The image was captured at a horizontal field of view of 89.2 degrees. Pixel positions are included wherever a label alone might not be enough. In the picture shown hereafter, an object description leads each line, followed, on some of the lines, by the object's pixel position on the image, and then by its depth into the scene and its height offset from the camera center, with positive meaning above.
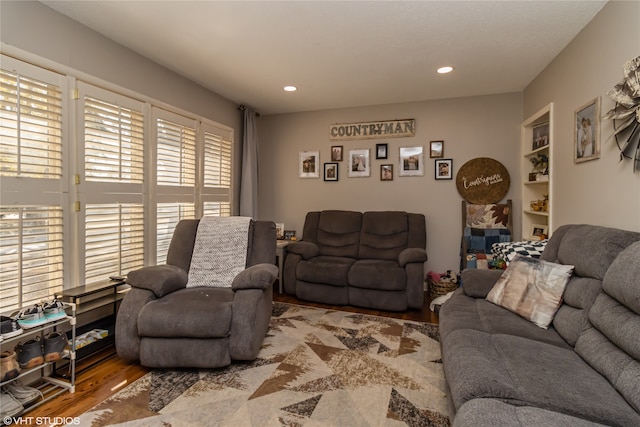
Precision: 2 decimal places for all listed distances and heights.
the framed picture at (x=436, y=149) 4.16 +0.80
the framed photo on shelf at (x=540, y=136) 3.29 +0.79
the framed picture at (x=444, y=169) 4.13 +0.54
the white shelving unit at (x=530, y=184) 3.40 +0.30
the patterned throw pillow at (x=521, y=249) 2.62 -0.32
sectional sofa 1.11 -0.65
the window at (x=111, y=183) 2.50 +0.23
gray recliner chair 2.13 -0.75
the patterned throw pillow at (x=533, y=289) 1.89 -0.48
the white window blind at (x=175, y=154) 3.21 +0.60
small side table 4.10 -0.57
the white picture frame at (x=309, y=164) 4.73 +0.69
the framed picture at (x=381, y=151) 4.39 +0.81
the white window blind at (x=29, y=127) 2.00 +0.55
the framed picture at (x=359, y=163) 4.47 +0.66
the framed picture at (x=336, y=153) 4.60 +0.82
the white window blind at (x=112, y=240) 2.52 -0.24
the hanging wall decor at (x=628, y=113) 1.76 +0.56
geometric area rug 1.75 -1.11
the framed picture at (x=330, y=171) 4.62 +0.56
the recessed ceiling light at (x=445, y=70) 3.18 +1.40
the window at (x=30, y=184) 2.00 +0.18
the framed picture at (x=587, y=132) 2.20 +0.57
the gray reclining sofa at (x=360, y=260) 3.44 -0.58
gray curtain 4.46 +0.55
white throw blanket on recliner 2.77 -0.36
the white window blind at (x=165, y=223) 3.20 -0.13
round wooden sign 3.93 +0.37
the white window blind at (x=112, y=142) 2.51 +0.57
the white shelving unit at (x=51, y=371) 1.90 -1.05
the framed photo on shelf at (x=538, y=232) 3.30 -0.22
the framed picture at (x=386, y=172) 4.37 +0.52
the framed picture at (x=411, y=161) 4.25 +0.65
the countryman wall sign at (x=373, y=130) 4.28 +1.11
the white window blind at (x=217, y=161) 3.89 +0.63
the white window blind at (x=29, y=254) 1.99 -0.28
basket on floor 3.69 -0.88
